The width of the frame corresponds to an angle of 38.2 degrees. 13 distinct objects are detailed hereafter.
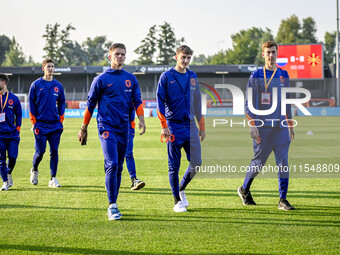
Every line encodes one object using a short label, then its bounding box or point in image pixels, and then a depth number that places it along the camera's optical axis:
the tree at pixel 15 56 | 99.28
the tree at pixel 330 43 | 99.87
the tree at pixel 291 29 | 95.94
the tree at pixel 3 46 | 121.50
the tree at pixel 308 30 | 96.62
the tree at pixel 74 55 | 101.62
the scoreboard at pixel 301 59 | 50.03
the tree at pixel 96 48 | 134.12
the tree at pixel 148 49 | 94.44
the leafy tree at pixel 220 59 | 101.61
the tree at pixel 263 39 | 95.19
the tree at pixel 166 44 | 93.81
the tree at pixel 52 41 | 98.94
